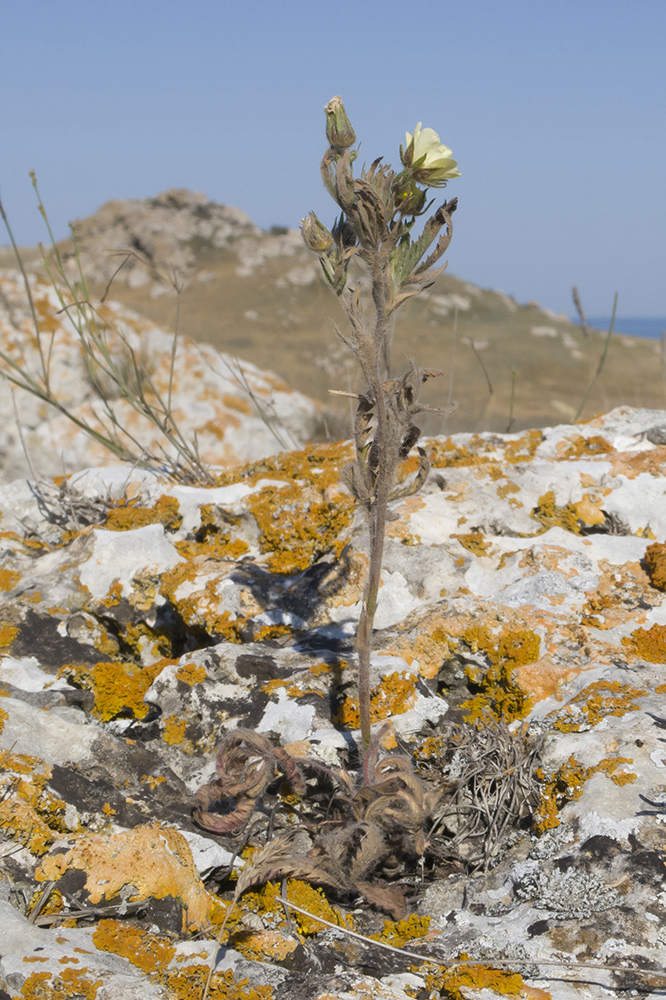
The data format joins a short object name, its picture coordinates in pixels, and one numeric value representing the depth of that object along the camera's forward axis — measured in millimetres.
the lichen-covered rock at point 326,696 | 797
